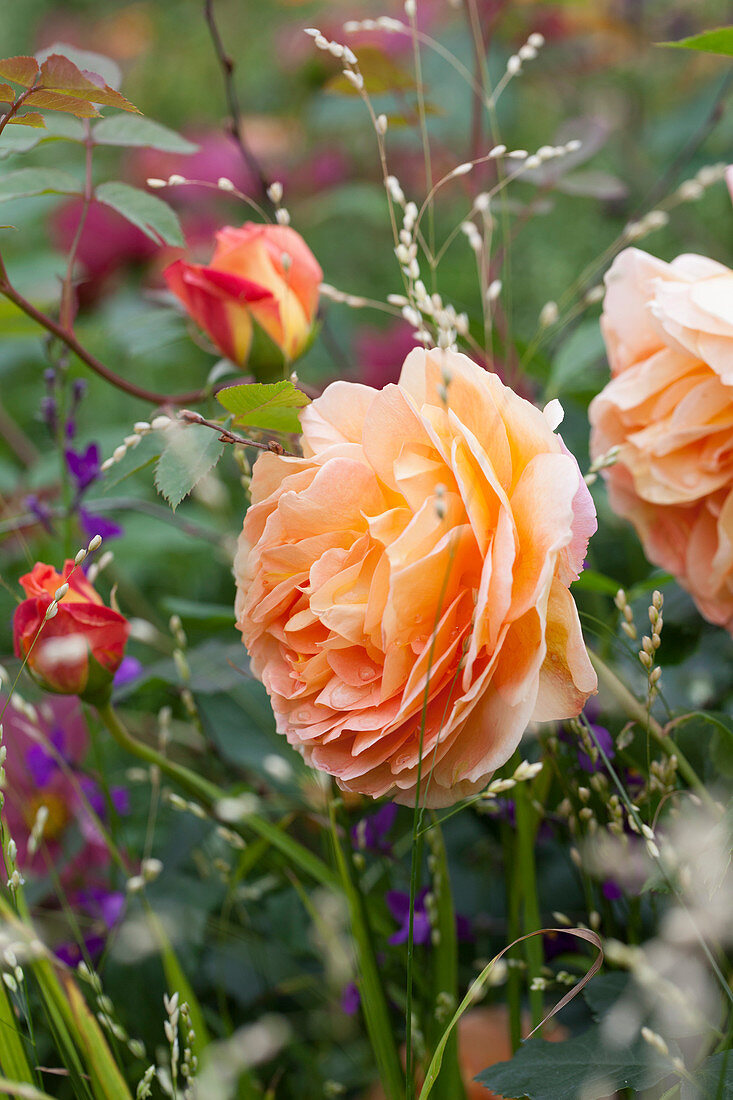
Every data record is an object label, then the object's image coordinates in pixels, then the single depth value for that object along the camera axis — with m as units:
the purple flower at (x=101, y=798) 0.75
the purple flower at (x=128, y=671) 0.72
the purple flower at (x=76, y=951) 0.71
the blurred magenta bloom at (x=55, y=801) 0.75
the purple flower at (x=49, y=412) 0.74
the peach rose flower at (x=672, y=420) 0.66
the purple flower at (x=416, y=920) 0.69
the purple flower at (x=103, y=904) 0.71
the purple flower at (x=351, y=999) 0.69
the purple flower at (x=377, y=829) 0.70
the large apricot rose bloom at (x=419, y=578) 0.60
